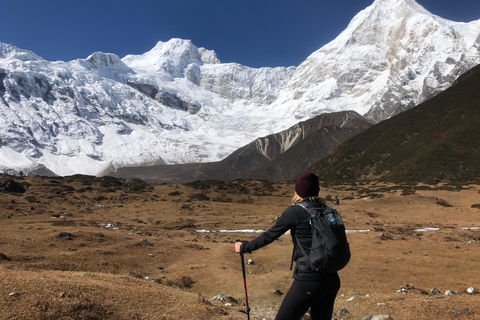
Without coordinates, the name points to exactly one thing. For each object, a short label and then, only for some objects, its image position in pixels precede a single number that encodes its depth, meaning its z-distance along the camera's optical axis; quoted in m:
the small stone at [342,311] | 8.98
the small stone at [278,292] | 11.25
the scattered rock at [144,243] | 17.18
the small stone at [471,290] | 10.19
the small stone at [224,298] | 10.16
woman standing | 4.99
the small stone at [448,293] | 9.83
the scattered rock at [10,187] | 40.81
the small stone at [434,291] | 10.48
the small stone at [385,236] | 22.69
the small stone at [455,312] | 7.63
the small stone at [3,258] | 11.18
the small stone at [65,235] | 16.31
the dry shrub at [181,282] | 11.81
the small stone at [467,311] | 7.66
